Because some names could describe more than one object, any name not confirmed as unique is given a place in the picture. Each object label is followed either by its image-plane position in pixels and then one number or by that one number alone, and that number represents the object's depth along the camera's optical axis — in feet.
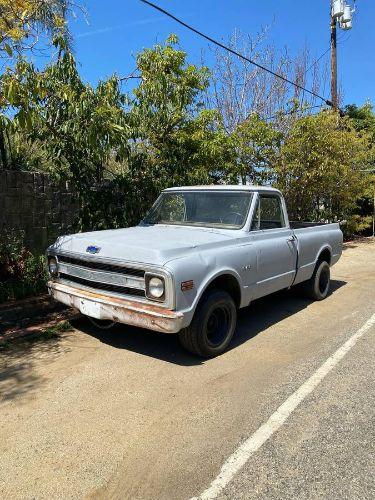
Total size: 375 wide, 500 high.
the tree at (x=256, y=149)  40.29
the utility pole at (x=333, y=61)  56.93
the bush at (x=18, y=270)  20.34
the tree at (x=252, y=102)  56.95
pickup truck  13.70
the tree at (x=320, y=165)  41.91
